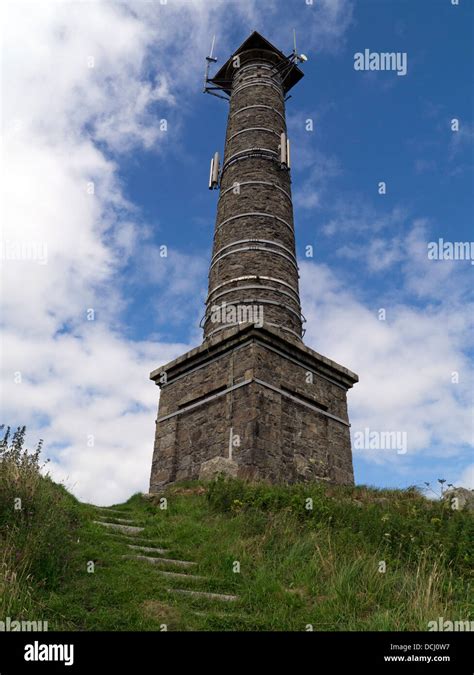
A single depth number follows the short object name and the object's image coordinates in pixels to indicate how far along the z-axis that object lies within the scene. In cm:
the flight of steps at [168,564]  525
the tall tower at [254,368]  1201
